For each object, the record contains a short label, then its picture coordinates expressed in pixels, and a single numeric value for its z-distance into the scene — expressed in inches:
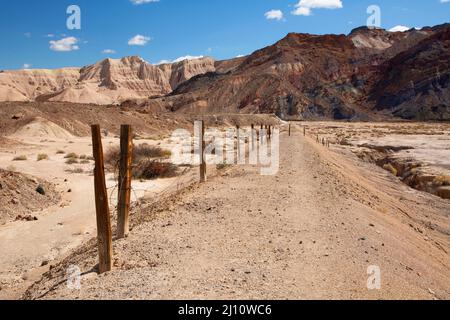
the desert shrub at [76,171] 789.2
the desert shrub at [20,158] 882.0
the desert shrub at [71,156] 950.4
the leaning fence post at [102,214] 236.4
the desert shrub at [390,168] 949.2
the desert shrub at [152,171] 770.2
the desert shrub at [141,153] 901.8
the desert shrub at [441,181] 729.9
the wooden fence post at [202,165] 535.8
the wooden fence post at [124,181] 273.6
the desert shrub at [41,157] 907.4
